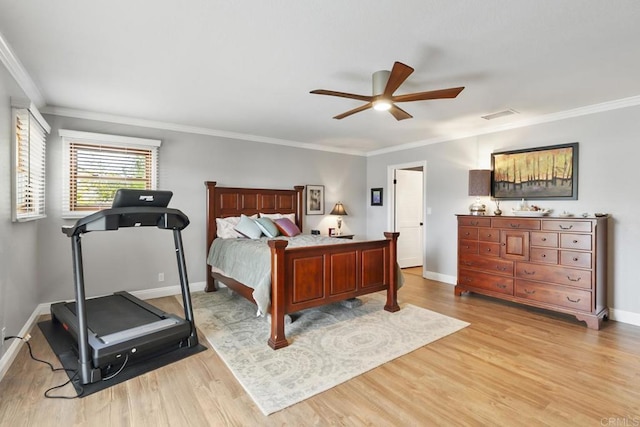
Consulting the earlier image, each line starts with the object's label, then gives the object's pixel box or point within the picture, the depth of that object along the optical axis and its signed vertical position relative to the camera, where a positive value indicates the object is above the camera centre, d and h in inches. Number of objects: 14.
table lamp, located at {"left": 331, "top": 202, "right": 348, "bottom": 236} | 239.5 +1.6
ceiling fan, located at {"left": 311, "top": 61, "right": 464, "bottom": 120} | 99.5 +39.4
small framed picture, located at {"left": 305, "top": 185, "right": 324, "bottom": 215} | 233.3 +9.7
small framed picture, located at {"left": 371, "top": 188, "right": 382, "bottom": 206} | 256.9 +13.1
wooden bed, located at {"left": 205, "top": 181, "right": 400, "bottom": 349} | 115.3 -26.4
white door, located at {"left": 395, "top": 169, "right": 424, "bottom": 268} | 251.3 -2.0
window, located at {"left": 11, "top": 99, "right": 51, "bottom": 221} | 104.6 +18.8
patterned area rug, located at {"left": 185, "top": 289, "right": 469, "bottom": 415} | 90.3 -48.2
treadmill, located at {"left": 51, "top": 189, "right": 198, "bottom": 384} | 92.2 -39.1
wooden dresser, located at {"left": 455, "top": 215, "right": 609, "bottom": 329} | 134.0 -23.1
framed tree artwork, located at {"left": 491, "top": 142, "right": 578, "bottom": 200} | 154.6 +21.1
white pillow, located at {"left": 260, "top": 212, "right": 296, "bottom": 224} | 202.0 -2.7
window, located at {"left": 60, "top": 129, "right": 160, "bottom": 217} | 152.2 +22.3
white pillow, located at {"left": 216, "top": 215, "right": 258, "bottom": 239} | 181.9 -9.1
